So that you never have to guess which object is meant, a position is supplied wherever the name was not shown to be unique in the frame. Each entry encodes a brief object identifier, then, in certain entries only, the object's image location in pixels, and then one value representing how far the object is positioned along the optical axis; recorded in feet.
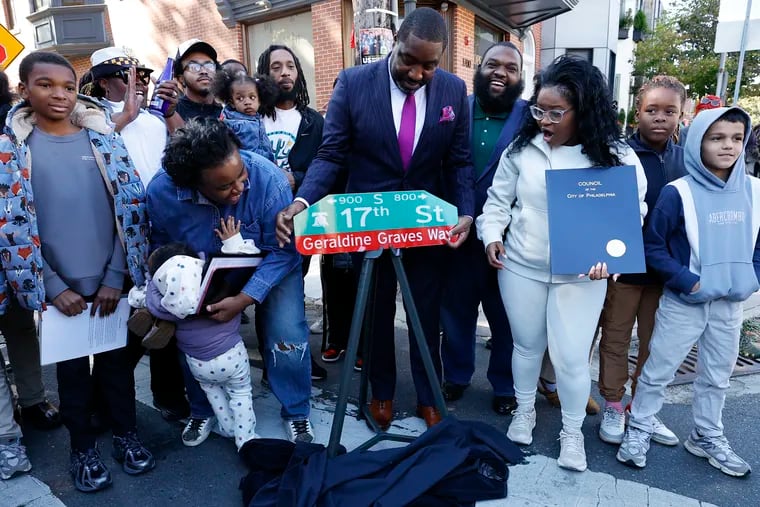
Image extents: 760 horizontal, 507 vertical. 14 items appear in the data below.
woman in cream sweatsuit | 7.63
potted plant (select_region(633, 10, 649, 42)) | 60.75
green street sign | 7.12
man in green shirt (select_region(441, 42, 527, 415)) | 9.93
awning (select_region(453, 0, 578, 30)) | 30.66
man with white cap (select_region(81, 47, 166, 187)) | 9.83
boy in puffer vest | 7.32
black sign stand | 7.46
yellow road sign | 17.12
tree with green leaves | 55.98
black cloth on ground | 7.11
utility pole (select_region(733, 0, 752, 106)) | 16.44
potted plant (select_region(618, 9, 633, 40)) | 55.07
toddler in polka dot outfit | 7.39
